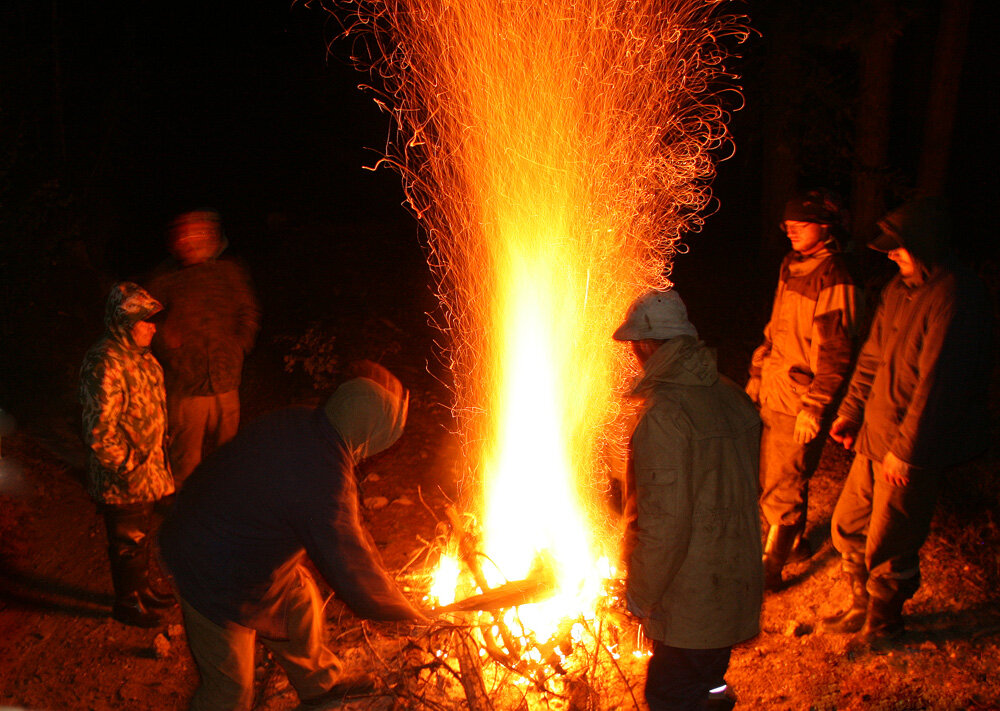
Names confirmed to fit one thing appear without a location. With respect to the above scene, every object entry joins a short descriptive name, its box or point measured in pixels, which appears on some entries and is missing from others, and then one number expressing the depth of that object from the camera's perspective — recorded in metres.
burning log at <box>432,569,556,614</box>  3.54
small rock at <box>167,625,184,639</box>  4.65
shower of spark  5.41
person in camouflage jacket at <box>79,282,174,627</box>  4.38
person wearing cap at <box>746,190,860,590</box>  4.27
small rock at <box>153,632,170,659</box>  4.49
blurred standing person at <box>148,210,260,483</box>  5.32
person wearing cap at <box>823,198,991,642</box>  3.69
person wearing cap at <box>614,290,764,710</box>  2.91
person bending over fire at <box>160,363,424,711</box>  3.02
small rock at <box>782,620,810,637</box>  4.50
